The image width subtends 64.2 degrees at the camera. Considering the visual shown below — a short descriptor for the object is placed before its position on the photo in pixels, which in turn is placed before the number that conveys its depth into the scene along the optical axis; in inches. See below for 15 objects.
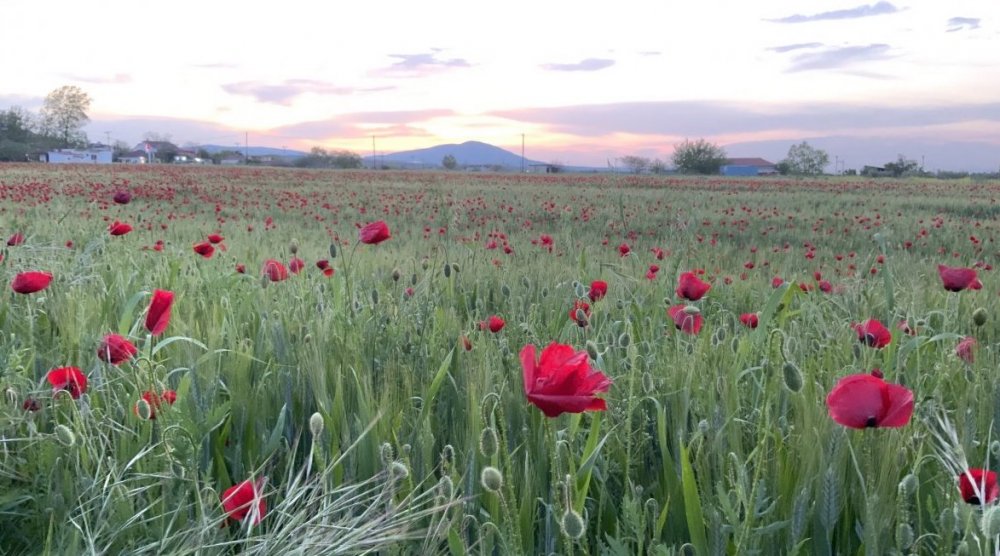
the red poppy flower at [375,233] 85.0
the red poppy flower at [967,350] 74.0
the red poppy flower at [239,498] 42.6
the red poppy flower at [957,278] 82.7
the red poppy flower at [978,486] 35.8
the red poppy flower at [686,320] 72.7
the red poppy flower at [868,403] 37.3
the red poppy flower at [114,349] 57.3
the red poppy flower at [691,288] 76.7
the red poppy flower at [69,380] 54.6
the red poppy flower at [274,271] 103.0
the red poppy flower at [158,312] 59.9
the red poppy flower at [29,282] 73.3
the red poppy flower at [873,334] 66.3
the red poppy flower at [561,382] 35.0
